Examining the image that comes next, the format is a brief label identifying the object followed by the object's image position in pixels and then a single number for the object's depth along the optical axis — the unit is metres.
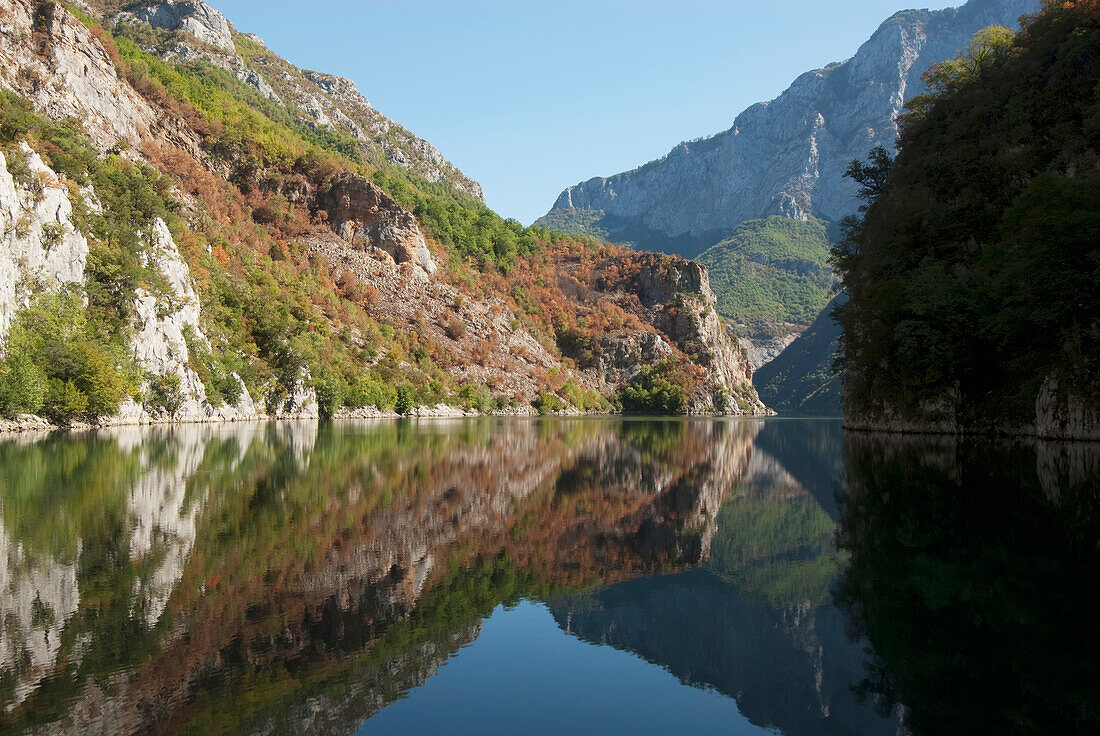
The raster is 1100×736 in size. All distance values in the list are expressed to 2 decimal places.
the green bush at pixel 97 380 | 43.50
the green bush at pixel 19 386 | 38.94
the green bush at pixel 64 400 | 42.41
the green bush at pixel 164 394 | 54.03
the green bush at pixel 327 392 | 74.94
